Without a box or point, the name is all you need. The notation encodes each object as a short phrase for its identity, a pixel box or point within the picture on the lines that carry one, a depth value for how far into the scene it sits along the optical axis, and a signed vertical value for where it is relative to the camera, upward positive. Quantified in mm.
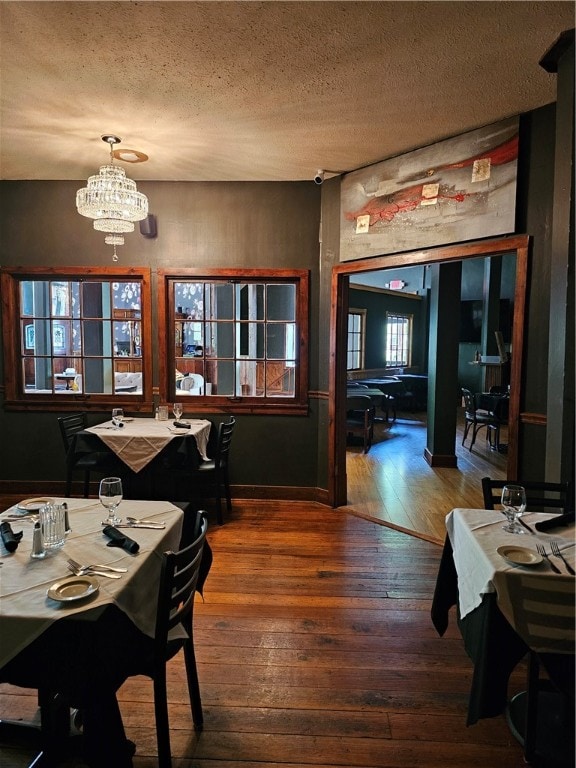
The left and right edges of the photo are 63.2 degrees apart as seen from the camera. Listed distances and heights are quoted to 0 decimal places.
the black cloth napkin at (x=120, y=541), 1585 -649
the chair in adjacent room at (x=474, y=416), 6855 -875
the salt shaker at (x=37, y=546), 1531 -632
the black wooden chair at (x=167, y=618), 1405 -851
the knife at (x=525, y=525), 1821 -673
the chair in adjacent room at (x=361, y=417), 6777 -912
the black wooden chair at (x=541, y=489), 2156 -633
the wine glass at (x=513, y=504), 1823 -572
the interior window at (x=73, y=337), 4516 +165
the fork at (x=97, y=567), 1450 -665
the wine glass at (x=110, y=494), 1796 -537
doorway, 3049 +251
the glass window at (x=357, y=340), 10289 +364
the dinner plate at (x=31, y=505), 1925 -640
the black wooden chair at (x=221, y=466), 3848 -932
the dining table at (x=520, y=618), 1456 -833
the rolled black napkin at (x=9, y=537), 1564 -633
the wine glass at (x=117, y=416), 4123 -551
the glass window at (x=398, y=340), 11488 +416
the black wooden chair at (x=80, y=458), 3922 -892
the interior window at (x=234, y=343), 4480 +116
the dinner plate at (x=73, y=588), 1289 -669
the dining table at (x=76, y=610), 1229 -697
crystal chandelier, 3215 +1082
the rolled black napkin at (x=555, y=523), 1839 -654
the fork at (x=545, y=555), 1519 -675
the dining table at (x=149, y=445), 3707 -726
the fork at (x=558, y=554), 1513 -676
